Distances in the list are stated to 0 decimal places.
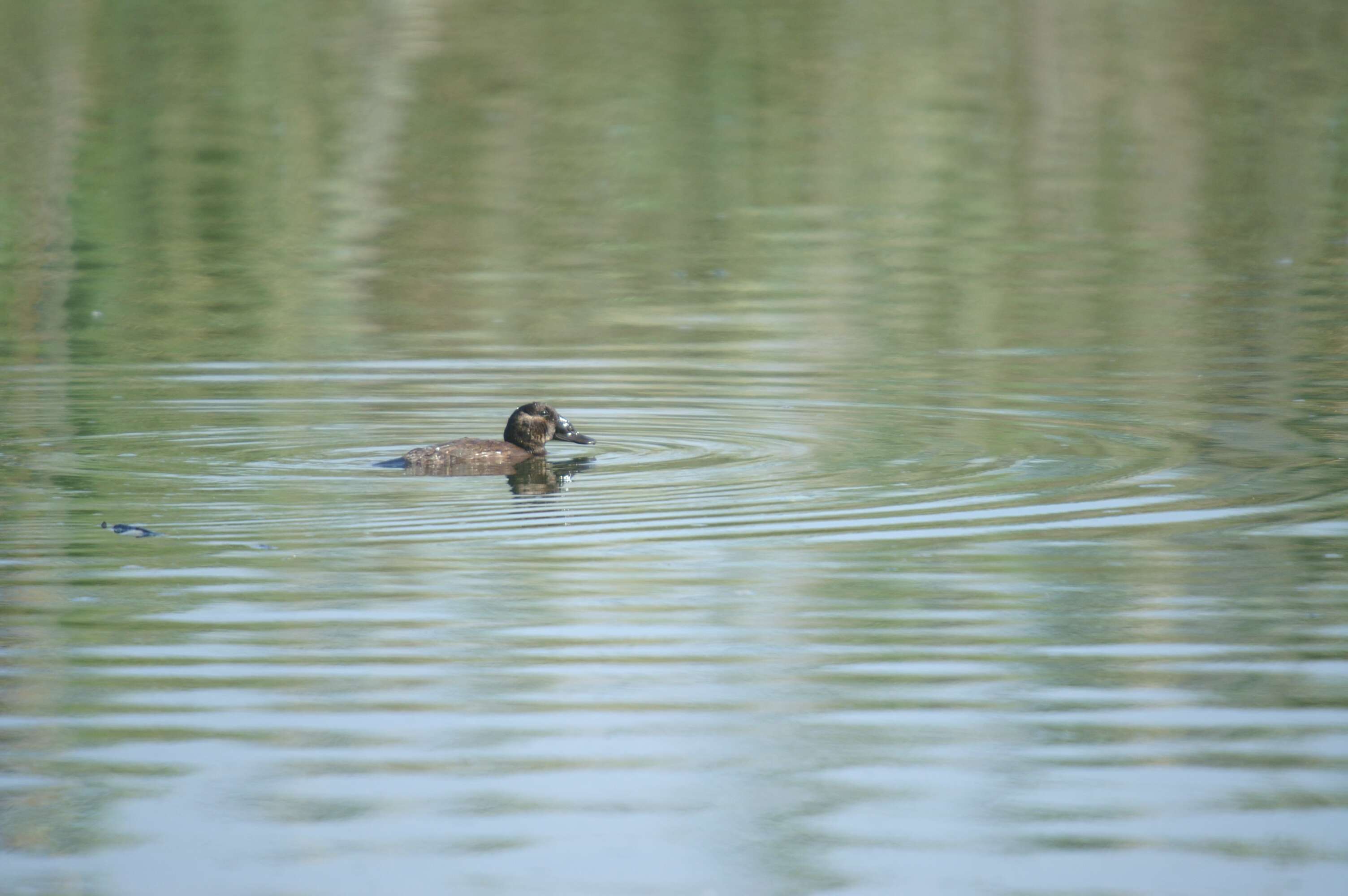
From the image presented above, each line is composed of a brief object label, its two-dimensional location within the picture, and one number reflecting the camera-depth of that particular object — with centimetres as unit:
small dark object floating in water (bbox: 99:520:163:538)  1881
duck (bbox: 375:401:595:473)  2228
